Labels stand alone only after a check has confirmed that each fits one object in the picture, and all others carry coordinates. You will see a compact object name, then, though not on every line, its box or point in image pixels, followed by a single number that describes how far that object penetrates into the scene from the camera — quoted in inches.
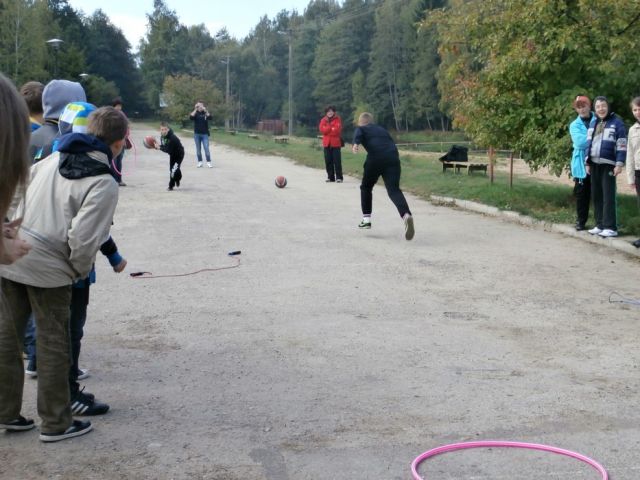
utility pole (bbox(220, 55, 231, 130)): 3134.8
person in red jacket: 804.0
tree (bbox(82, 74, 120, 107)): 3440.0
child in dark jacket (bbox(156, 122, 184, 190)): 692.7
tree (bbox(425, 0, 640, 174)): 510.6
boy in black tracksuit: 473.7
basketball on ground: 734.5
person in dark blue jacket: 429.4
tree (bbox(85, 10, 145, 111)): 4478.3
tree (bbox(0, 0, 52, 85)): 2741.1
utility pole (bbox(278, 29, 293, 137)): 2647.6
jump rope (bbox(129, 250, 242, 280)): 354.6
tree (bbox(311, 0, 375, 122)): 4581.7
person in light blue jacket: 459.8
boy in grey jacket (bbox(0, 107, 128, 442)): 176.1
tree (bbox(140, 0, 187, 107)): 4931.1
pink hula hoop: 166.1
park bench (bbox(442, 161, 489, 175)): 817.8
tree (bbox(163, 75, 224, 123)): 2962.6
